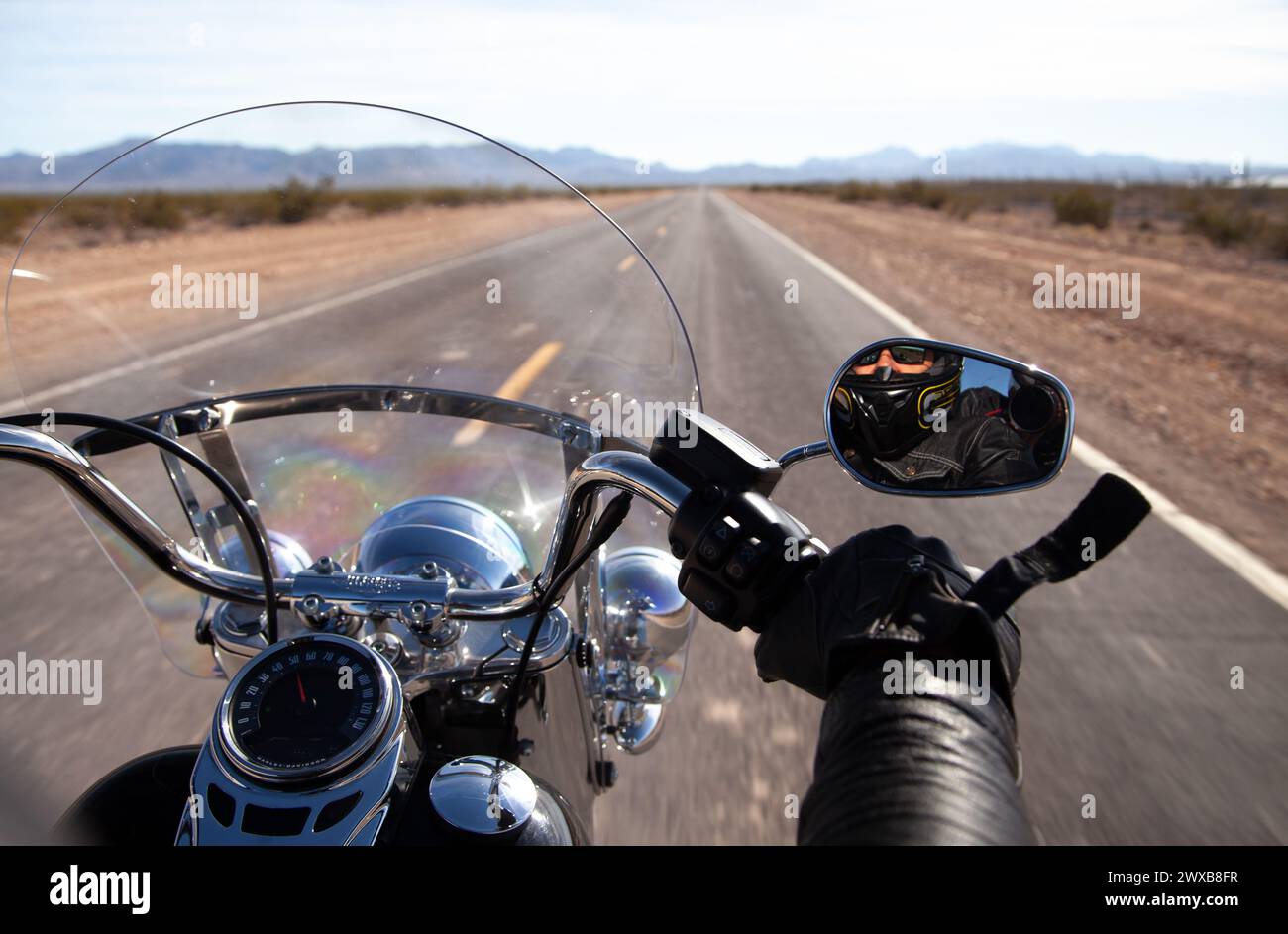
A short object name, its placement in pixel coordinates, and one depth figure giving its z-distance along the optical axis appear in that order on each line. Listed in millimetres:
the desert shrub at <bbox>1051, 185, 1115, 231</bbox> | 36625
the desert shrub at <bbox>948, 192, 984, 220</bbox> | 43225
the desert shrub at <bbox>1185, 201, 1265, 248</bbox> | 28903
